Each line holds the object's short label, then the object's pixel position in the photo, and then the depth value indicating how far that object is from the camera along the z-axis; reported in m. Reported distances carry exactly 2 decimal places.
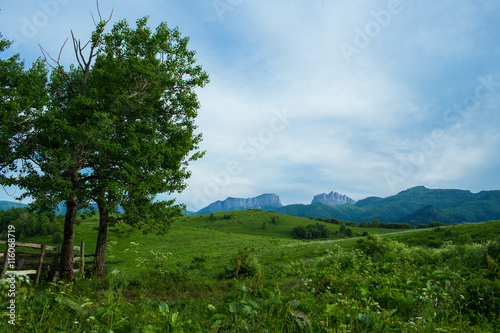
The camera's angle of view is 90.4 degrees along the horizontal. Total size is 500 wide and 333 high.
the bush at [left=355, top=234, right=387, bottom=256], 18.39
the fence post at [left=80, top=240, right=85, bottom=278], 17.77
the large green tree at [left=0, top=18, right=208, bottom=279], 14.81
